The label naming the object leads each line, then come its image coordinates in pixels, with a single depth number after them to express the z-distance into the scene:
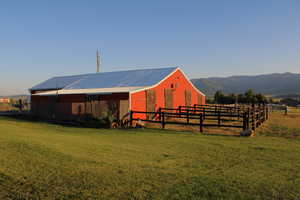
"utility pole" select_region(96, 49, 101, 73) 46.84
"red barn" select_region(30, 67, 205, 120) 19.75
